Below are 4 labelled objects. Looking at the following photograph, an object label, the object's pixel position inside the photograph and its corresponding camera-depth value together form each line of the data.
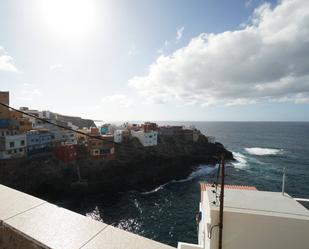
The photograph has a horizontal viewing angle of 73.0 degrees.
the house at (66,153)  46.38
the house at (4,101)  46.27
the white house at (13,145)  40.25
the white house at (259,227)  7.16
